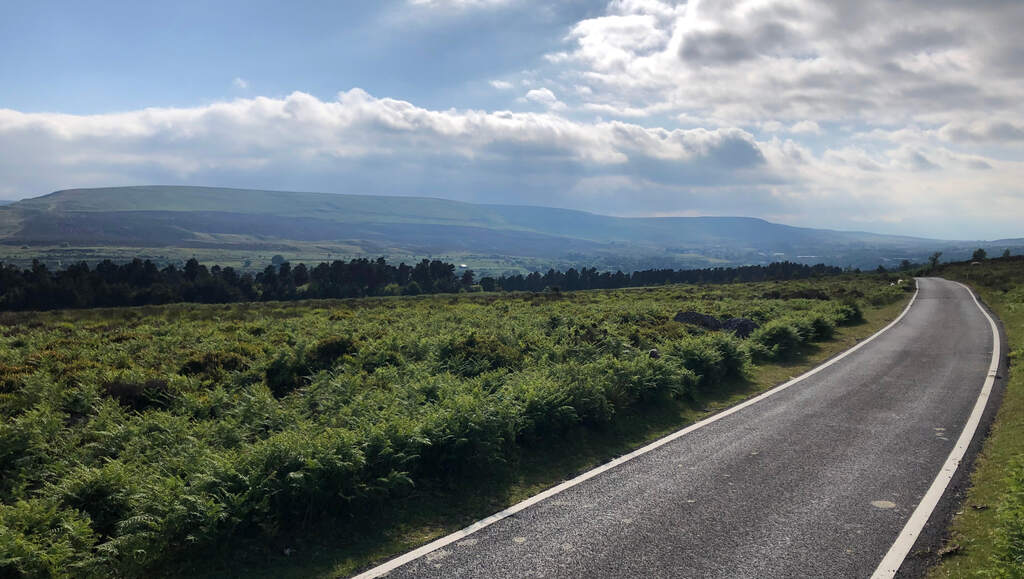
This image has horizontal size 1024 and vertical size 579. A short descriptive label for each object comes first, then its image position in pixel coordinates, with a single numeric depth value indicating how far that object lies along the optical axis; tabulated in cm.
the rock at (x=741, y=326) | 2138
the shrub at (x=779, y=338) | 1902
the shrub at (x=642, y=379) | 1167
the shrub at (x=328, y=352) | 1530
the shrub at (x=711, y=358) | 1455
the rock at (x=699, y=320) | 2321
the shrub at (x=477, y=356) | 1428
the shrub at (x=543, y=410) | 954
